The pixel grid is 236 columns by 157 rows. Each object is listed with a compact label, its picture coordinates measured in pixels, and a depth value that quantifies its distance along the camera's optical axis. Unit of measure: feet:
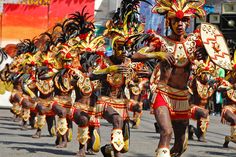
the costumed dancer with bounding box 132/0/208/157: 44.41
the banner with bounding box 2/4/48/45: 142.59
